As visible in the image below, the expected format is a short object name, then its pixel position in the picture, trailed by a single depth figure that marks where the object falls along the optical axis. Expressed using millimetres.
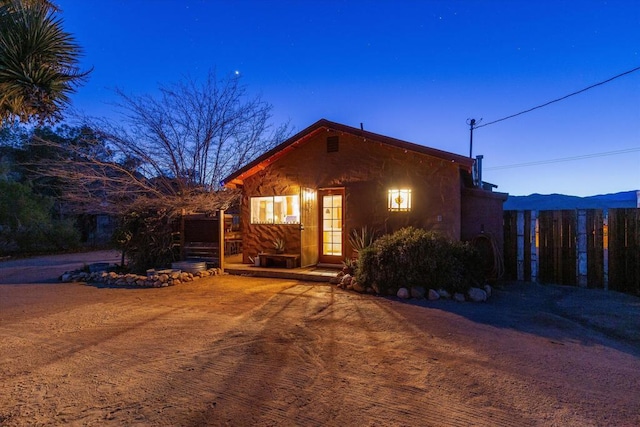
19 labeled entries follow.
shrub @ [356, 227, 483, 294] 6953
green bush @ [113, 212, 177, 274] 10188
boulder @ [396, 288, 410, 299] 6840
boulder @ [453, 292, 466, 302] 6676
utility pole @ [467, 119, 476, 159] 22698
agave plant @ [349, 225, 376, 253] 9145
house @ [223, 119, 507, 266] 8742
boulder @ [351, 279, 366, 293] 7428
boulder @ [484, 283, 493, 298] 7057
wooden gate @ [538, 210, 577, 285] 7961
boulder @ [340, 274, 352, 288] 7848
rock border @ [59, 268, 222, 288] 8734
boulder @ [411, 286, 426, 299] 6793
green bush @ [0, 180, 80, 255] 15328
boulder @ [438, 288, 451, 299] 6734
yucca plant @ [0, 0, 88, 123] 3670
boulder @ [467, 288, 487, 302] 6664
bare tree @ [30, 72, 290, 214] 10711
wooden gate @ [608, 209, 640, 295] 7316
